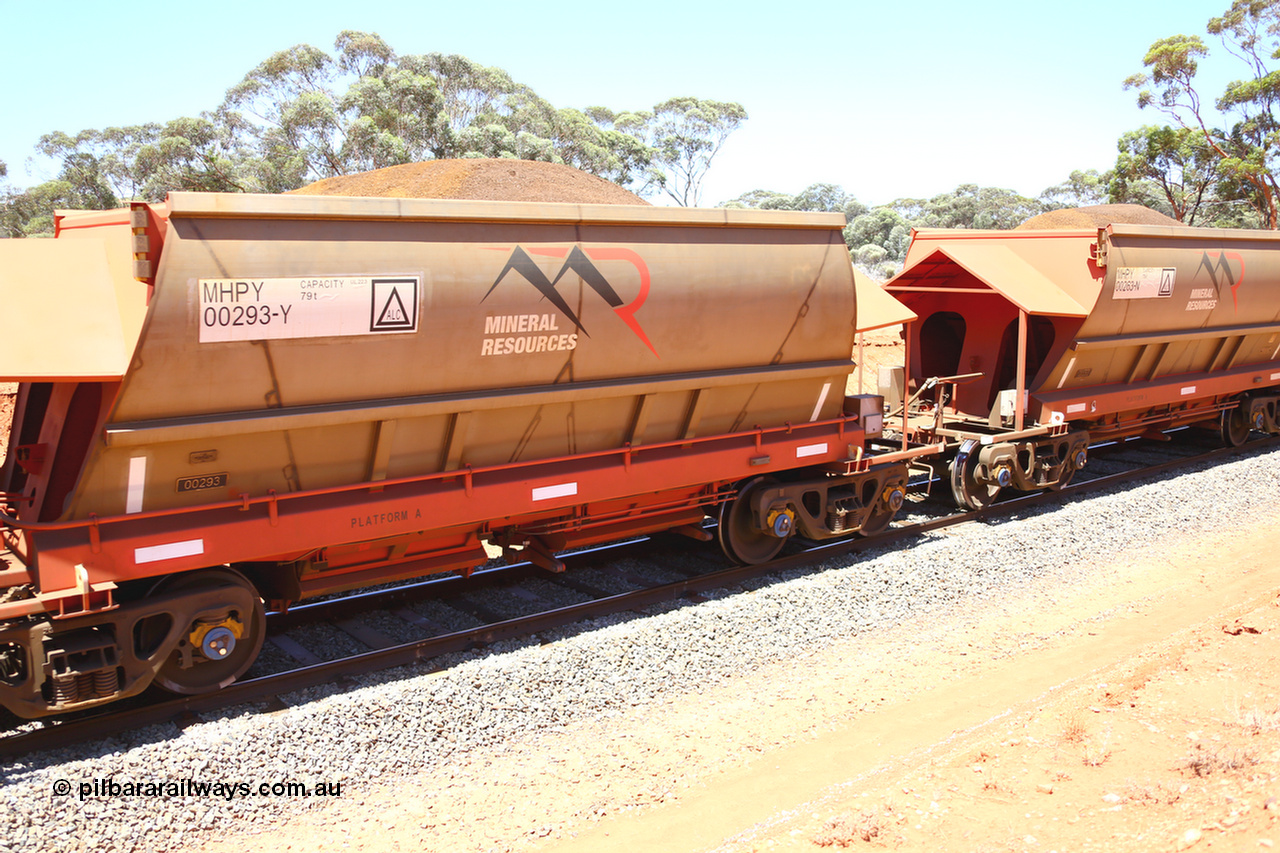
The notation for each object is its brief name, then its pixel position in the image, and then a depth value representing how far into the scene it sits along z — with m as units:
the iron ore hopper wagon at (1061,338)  12.27
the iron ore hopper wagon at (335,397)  6.06
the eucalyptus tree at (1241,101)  44.59
